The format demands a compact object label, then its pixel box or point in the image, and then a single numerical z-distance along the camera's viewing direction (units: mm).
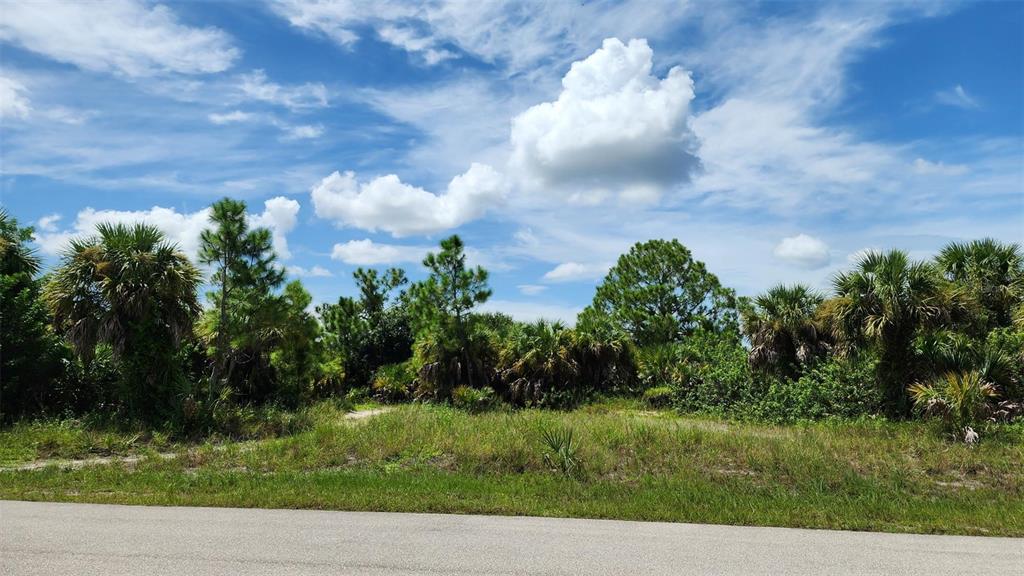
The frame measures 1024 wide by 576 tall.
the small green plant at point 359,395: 28578
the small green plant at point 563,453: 11359
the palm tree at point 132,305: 17828
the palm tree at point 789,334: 22250
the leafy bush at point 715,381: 22797
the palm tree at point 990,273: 20844
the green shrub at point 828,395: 18969
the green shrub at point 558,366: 25750
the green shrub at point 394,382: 28422
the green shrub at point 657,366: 26078
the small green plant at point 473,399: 24672
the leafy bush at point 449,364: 26469
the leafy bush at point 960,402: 14227
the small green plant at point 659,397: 25023
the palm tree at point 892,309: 16359
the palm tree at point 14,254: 21422
